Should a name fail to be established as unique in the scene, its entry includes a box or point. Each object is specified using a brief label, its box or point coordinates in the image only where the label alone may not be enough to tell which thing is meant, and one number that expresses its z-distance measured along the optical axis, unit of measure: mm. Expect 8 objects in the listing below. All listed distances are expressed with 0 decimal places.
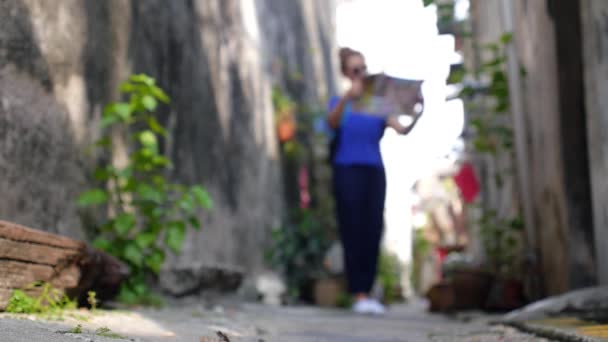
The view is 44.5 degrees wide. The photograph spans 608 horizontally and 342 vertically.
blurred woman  4859
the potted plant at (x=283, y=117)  6988
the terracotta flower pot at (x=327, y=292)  6109
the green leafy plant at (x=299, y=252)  6254
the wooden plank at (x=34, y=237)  1971
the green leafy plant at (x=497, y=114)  4863
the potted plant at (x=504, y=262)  4781
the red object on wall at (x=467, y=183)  8508
